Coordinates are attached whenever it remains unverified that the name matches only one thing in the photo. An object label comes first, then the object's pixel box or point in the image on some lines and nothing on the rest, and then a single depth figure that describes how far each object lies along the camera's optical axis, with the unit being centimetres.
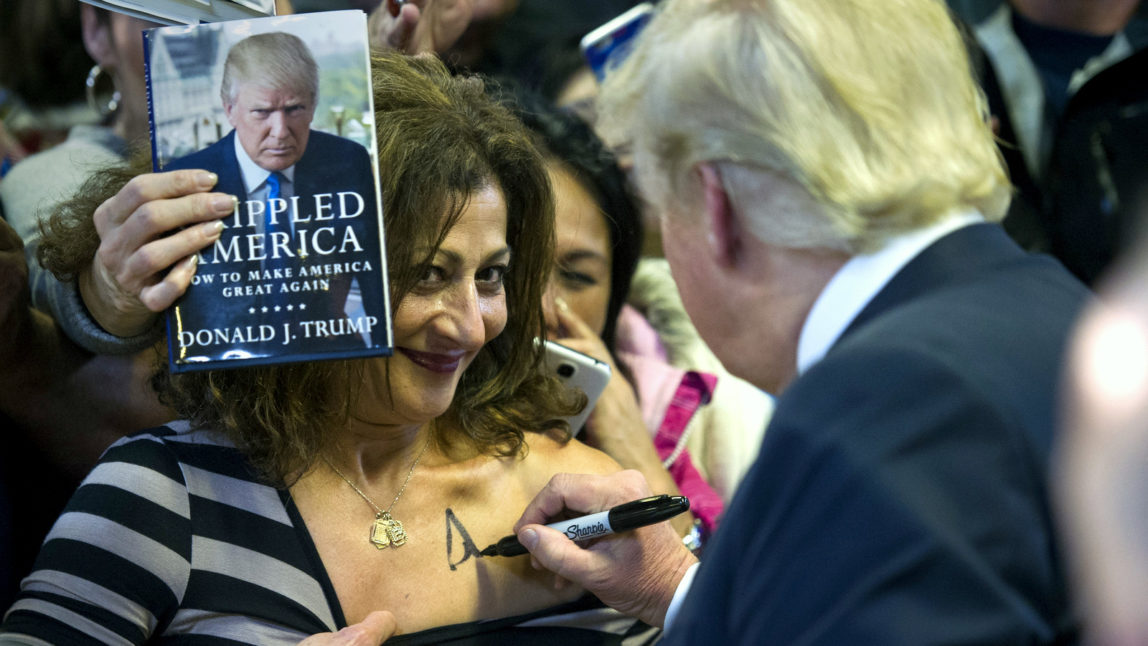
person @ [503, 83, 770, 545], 222
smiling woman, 143
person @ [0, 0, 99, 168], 237
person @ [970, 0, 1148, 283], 262
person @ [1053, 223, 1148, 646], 86
